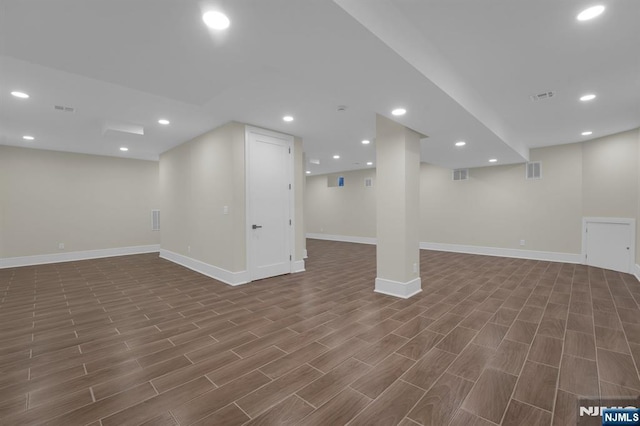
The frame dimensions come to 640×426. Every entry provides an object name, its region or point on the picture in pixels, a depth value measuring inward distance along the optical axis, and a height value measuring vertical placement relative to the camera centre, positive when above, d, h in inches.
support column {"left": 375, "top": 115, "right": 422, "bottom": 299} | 153.3 +1.3
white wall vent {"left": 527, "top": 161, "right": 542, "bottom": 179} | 263.0 +38.2
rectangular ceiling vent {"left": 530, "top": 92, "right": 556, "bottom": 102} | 140.4 +59.6
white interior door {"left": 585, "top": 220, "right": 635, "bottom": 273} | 209.0 -28.9
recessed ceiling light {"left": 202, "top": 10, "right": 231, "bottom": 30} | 68.0 +49.6
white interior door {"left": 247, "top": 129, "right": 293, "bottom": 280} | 187.6 +6.4
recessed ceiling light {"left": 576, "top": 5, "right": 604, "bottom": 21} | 80.3 +59.1
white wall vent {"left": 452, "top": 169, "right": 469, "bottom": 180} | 309.1 +40.9
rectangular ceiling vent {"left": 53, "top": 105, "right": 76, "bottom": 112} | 152.4 +60.4
